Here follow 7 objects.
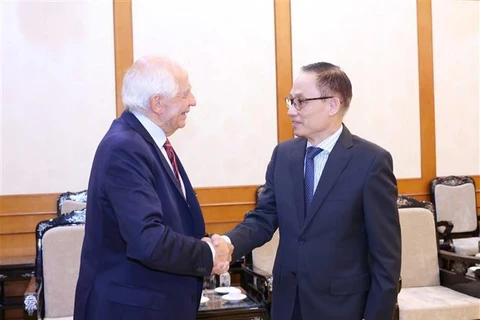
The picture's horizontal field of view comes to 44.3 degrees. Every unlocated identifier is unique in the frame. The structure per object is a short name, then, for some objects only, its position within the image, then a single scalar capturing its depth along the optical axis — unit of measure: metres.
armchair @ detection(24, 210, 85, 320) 3.55
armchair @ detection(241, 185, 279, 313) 3.49
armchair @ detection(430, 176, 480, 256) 5.91
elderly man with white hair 1.76
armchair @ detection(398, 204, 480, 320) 3.75
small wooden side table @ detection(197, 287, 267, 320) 3.25
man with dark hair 2.07
